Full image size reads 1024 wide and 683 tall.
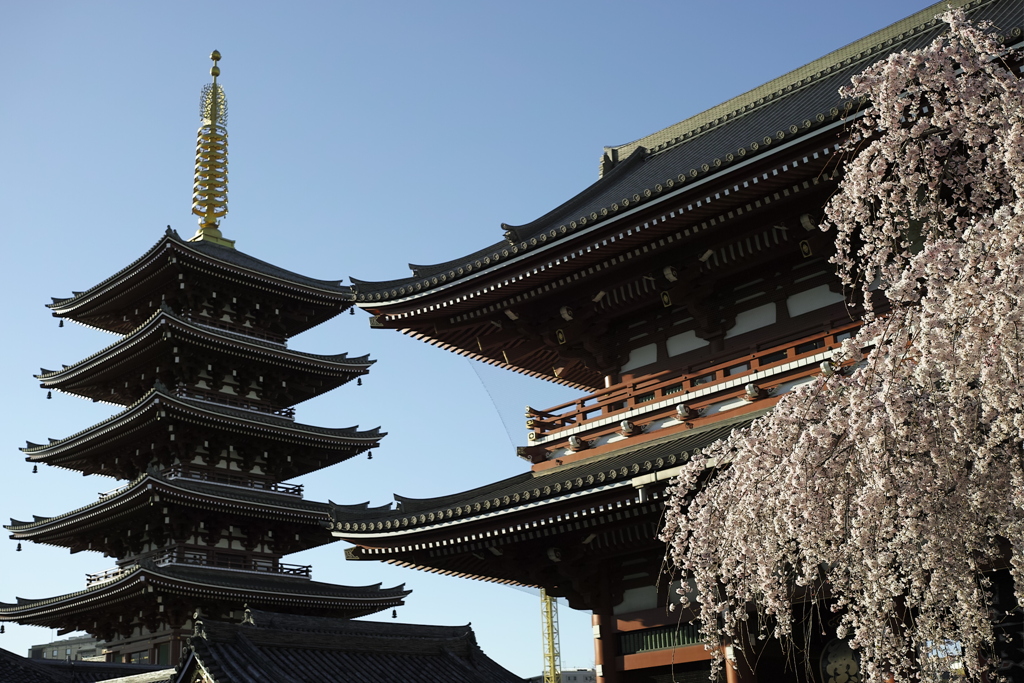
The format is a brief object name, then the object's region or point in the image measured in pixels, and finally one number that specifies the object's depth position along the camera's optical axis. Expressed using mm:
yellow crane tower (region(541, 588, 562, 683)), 45750
